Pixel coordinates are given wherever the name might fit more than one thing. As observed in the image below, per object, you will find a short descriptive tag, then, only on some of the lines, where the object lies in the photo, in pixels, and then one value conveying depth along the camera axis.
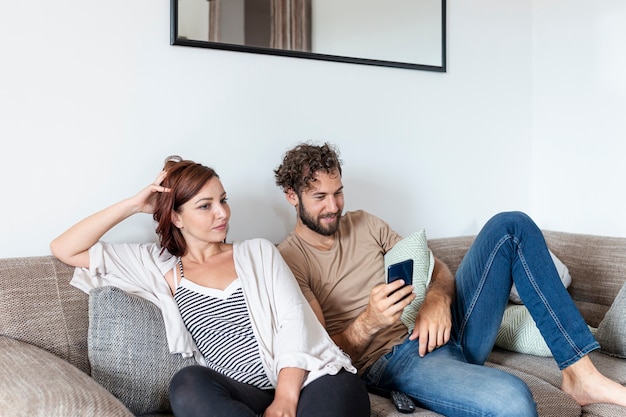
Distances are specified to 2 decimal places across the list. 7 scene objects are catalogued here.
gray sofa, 1.70
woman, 1.69
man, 1.83
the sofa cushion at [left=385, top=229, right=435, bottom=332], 2.20
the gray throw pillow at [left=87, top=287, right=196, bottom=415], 1.76
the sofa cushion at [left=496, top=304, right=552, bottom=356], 2.35
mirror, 2.37
